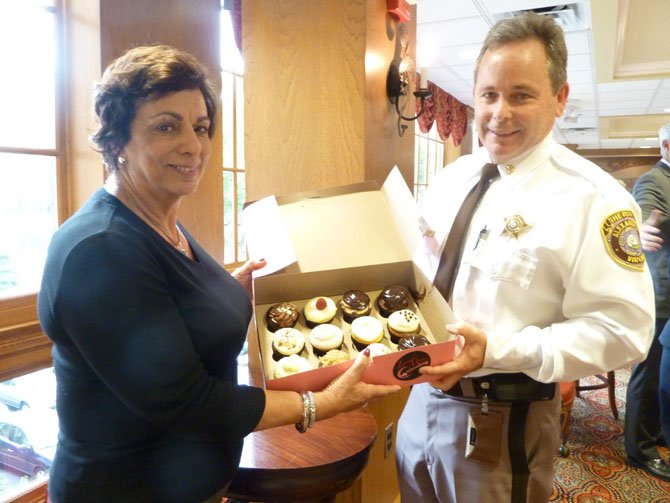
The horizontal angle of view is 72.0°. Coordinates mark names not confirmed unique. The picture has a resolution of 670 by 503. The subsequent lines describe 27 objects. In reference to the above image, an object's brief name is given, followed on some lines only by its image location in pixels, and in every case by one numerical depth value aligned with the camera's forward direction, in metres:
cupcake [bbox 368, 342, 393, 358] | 1.28
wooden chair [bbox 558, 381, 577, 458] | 2.53
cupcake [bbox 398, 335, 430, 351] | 1.24
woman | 0.82
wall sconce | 2.00
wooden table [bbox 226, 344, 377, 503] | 1.23
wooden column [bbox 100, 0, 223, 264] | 1.68
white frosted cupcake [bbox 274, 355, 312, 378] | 1.22
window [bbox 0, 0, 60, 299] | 1.62
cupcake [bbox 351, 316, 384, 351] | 1.40
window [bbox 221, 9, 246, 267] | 2.98
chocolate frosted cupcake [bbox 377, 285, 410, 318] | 1.45
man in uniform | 0.98
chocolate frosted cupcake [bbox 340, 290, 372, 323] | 1.45
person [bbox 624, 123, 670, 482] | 2.31
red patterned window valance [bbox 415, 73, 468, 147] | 5.69
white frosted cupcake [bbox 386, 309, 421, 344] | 1.37
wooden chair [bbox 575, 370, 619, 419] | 3.04
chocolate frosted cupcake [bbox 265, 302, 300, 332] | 1.40
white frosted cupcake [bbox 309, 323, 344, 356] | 1.38
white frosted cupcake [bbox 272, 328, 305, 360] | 1.34
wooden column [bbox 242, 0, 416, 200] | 1.79
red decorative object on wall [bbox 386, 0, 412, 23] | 1.91
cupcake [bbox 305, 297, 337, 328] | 1.43
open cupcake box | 1.35
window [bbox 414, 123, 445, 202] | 6.80
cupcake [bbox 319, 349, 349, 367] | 1.29
